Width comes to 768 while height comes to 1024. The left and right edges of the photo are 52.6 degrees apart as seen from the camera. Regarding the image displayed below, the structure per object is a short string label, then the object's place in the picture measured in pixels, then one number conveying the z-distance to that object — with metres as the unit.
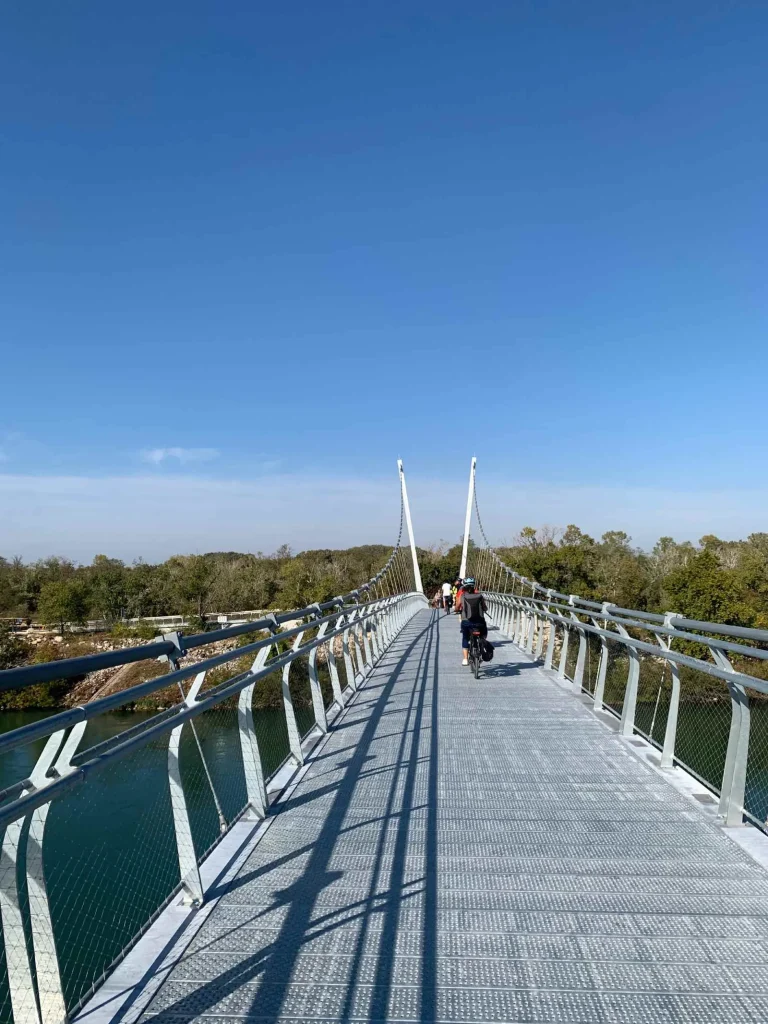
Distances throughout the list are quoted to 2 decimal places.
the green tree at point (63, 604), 65.31
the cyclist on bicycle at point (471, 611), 10.48
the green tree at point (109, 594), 69.88
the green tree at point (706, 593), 44.81
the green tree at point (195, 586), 70.25
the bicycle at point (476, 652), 10.23
